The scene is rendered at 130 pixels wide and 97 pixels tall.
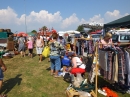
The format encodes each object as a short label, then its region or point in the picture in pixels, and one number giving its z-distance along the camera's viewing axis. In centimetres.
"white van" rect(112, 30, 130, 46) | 857
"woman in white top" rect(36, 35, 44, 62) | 610
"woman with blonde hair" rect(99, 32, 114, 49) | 329
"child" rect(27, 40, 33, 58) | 697
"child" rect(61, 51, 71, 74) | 449
